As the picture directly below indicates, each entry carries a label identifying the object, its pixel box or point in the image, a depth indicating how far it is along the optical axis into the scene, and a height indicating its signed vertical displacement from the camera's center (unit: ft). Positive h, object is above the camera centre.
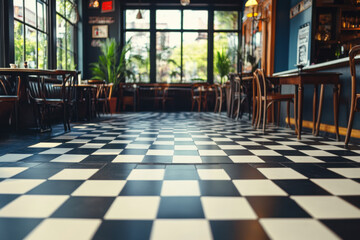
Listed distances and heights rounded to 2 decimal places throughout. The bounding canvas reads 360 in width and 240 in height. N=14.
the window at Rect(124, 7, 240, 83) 35.91 +6.41
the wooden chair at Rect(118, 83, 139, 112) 34.19 +0.04
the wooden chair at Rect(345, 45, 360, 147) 9.91 +0.26
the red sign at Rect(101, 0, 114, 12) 33.32 +9.42
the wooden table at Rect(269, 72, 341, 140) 11.91 +0.63
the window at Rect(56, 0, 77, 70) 24.79 +4.91
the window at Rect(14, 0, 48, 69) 17.47 +3.79
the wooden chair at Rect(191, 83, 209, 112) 32.01 +0.06
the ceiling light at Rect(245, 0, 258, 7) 22.11 +6.72
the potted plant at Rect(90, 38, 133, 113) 30.07 +2.67
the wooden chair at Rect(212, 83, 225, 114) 31.22 +0.89
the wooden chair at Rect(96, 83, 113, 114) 23.81 +0.32
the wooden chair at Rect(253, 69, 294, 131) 14.39 -0.01
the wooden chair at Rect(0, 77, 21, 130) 12.61 -0.07
